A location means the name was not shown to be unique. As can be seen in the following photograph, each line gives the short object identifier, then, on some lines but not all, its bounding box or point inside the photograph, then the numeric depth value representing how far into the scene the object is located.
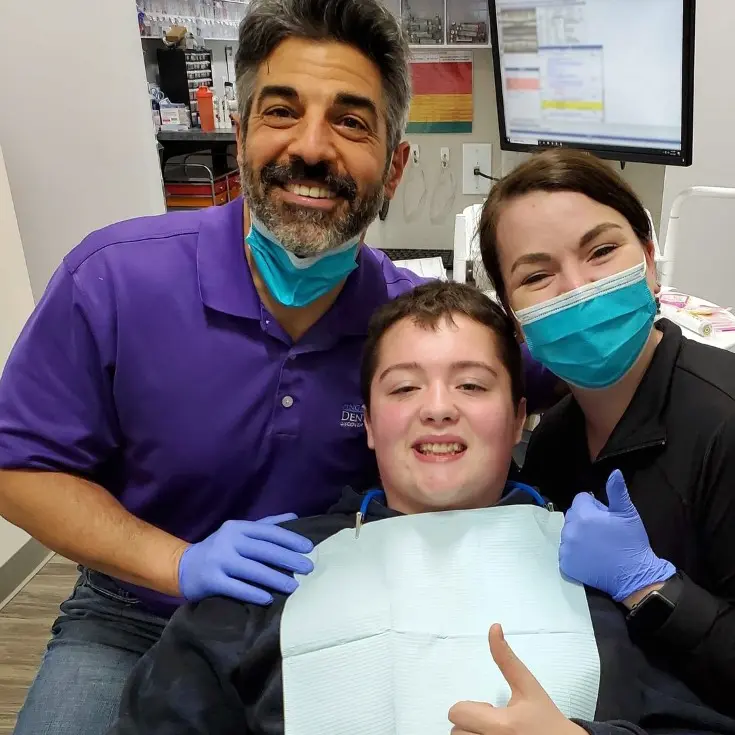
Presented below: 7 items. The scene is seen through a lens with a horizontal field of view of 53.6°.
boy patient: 0.97
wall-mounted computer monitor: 2.08
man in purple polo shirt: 1.25
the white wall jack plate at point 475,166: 3.03
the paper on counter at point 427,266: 2.61
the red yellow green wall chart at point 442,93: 2.88
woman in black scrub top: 1.02
